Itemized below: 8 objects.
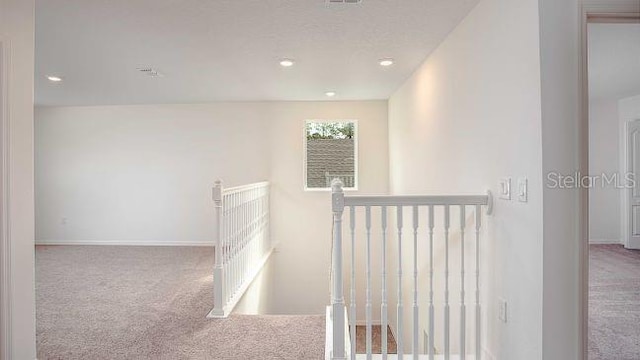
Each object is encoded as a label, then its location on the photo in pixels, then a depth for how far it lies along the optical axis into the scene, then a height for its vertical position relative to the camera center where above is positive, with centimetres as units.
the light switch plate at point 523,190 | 186 -6
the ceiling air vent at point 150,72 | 398 +120
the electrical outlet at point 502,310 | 206 -75
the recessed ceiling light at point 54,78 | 425 +120
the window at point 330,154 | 599 +41
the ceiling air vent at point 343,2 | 240 +116
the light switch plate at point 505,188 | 203 -6
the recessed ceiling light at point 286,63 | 365 +118
